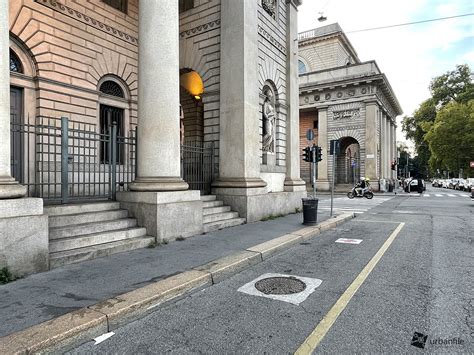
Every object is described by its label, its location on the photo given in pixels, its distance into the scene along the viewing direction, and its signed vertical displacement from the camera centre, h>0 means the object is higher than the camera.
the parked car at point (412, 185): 34.04 -1.13
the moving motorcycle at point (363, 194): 23.58 -1.45
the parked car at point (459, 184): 41.83 -1.36
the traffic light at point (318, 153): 11.83 +0.83
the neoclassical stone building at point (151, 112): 5.94 +2.03
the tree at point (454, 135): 41.88 +5.31
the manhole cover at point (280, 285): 4.43 -1.62
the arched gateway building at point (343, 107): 31.00 +7.17
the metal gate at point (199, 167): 10.57 +0.29
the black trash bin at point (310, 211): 9.72 -1.10
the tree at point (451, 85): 52.16 +15.05
